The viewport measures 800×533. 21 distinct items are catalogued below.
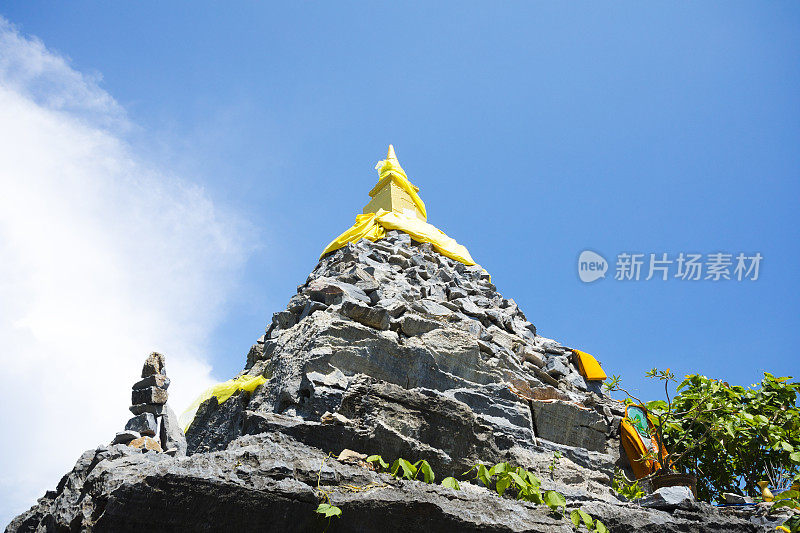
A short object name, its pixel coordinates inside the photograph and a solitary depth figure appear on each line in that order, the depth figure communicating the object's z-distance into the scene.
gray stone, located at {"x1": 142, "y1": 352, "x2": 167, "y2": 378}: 7.27
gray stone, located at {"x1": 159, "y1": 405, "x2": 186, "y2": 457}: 6.62
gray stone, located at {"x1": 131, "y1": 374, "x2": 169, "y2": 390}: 7.14
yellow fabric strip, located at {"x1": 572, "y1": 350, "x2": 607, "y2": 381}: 10.31
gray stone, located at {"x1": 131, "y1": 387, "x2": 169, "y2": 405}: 7.00
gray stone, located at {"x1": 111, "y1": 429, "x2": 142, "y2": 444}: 6.55
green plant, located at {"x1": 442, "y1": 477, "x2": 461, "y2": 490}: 3.85
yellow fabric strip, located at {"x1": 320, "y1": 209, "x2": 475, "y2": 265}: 13.54
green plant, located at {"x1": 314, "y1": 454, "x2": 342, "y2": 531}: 3.25
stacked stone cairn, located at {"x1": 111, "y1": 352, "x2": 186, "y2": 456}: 6.57
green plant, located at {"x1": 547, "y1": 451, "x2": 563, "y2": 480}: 6.39
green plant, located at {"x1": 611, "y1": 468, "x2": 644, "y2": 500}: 6.65
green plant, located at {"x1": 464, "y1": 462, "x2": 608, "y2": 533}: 3.74
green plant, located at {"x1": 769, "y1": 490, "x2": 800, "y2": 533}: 4.14
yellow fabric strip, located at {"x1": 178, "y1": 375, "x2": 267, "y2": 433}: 7.43
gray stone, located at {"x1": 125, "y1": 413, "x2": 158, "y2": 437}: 6.80
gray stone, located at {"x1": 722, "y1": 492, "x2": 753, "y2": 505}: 6.87
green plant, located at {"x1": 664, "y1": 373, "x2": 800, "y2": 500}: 8.09
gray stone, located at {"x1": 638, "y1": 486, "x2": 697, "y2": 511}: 4.31
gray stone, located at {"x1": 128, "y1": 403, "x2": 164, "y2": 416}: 7.01
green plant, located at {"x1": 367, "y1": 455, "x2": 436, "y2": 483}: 3.89
